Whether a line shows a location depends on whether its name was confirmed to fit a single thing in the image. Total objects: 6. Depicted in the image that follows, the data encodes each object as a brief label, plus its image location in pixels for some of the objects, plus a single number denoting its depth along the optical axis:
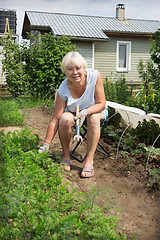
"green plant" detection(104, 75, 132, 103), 6.96
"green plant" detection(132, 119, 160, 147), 3.77
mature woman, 3.08
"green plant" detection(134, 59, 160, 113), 5.06
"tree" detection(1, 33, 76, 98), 7.82
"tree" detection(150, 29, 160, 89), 4.86
